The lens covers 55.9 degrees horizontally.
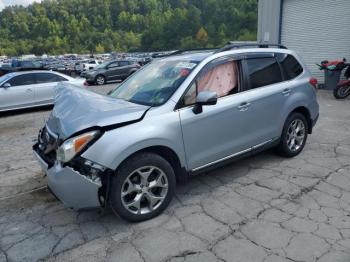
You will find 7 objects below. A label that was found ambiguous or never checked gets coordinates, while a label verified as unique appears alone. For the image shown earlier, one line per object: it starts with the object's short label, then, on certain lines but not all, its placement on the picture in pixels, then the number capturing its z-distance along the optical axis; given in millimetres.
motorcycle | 10046
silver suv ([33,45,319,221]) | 3082
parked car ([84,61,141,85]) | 19938
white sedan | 10133
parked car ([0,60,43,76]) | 22967
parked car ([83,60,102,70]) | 28461
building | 11961
